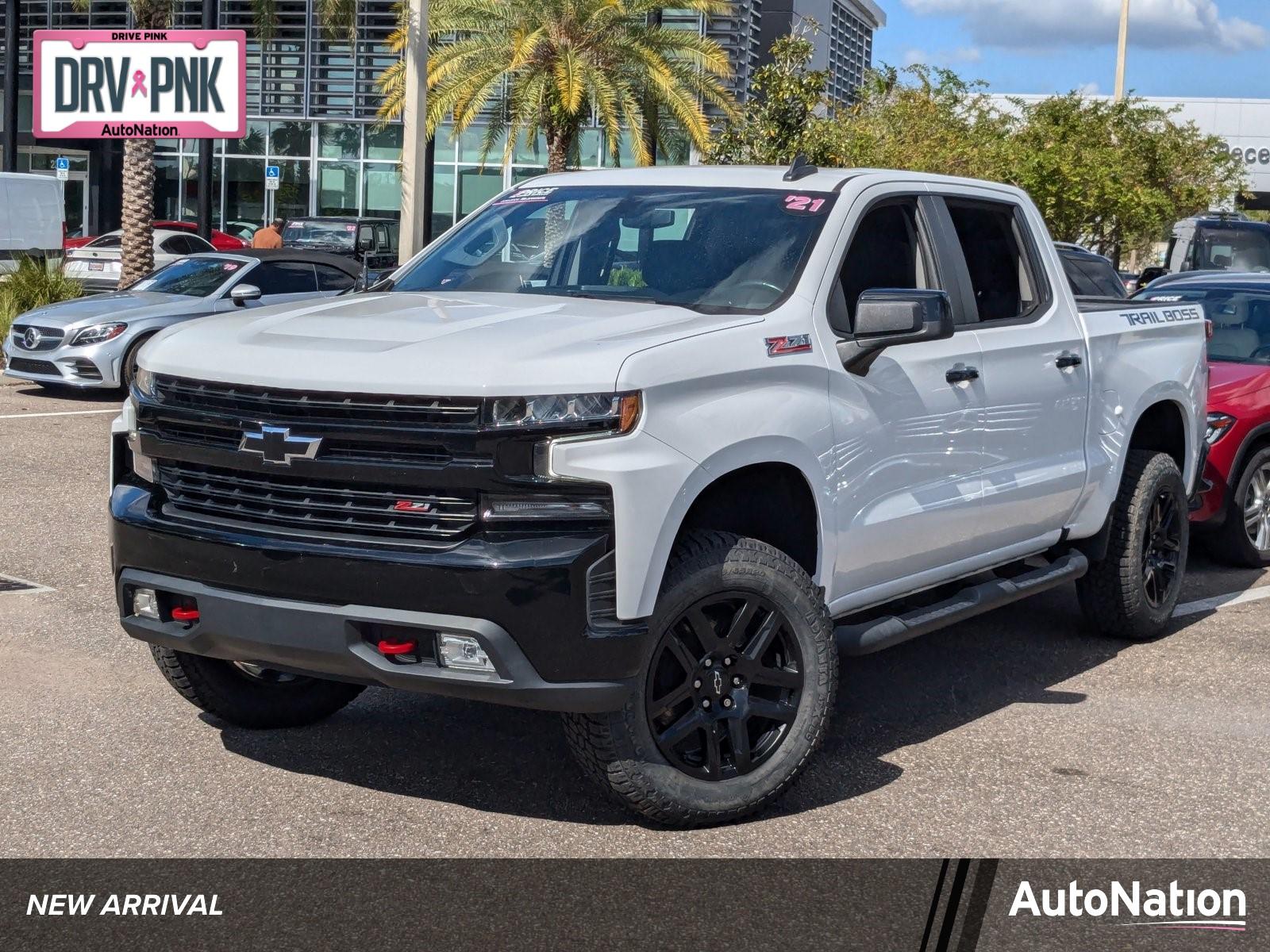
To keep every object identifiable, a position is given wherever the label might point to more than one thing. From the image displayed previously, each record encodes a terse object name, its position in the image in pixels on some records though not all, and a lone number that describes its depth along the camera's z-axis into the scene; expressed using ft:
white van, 86.33
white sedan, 77.15
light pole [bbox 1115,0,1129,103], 134.10
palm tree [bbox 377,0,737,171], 89.76
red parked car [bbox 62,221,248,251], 118.52
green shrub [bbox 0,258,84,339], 62.85
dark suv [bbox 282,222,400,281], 89.76
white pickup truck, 14.01
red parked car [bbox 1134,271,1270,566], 29.63
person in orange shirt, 73.15
